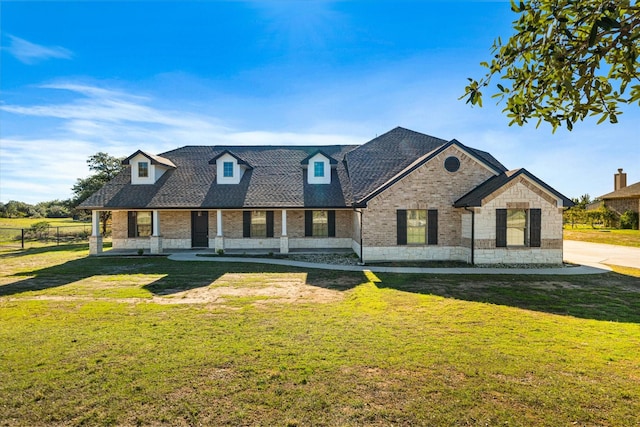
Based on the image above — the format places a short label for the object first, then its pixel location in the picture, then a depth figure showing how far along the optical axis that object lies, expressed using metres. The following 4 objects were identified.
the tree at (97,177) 31.16
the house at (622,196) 36.16
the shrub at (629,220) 35.41
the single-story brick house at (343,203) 15.35
